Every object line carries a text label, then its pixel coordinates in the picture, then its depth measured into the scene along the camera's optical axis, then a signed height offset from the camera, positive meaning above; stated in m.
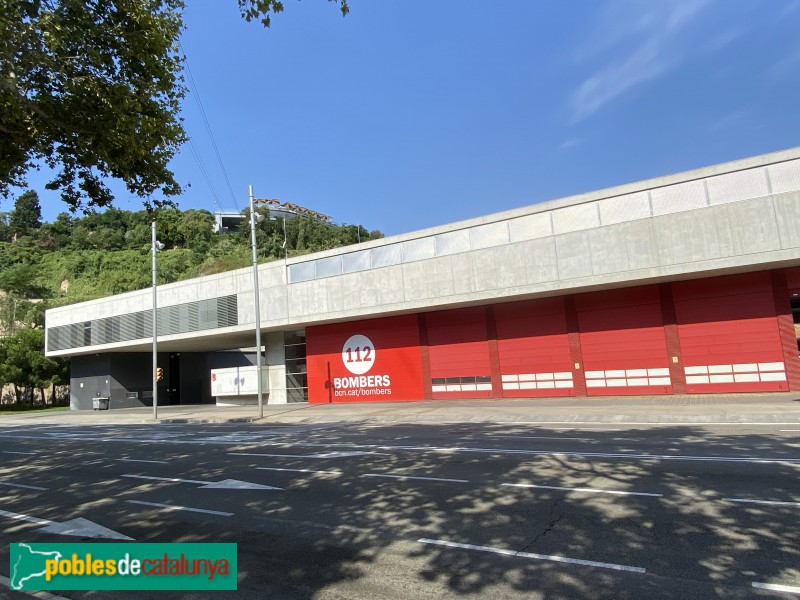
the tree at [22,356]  50.81 +3.77
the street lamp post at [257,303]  25.62 +3.55
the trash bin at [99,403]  42.97 -1.29
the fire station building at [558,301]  20.64 +2.73
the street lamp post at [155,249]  29.25 +7.66
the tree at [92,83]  8.28 +5.37
